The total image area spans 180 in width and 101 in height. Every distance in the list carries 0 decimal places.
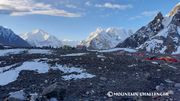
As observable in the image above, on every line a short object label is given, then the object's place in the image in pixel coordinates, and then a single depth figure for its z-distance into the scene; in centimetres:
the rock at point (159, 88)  789
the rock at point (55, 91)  608
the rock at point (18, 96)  541
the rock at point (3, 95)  607
